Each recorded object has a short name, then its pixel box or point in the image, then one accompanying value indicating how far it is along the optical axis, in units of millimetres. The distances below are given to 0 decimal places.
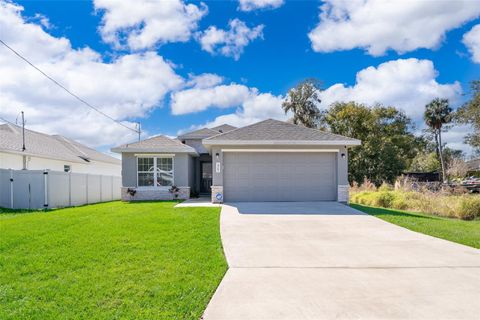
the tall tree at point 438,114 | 39094
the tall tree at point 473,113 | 22683
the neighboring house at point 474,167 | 40034
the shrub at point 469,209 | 13469
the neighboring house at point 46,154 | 19552
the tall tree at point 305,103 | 34438
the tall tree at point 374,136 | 28188
